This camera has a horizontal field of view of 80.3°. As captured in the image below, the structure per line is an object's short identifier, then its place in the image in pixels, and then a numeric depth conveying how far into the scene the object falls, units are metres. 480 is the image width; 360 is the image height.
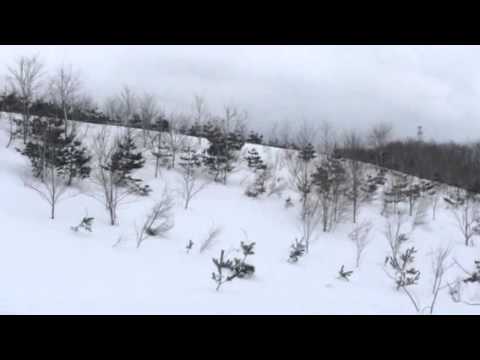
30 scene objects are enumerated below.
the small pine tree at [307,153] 29.12
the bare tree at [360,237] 18.37
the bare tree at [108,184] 14.84
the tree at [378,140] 35.07
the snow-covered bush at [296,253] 15.68
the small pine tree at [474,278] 15.98
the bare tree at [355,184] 23.70
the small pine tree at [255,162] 25.74
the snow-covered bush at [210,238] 14.69
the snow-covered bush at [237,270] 11.07
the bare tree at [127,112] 27.32
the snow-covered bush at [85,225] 12.20
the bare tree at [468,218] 23.42
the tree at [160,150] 22.39
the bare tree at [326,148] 29.41
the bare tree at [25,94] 19.66
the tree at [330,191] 21.59
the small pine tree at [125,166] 17.33
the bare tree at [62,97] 22.16
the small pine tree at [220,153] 24.16
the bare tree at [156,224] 13.77
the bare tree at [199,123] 29.95
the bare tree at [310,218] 19.48
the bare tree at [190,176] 20.17
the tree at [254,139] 35.20
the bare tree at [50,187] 13.75
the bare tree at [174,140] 24.33
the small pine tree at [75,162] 16.58
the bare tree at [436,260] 17.55
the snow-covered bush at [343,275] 14.63
